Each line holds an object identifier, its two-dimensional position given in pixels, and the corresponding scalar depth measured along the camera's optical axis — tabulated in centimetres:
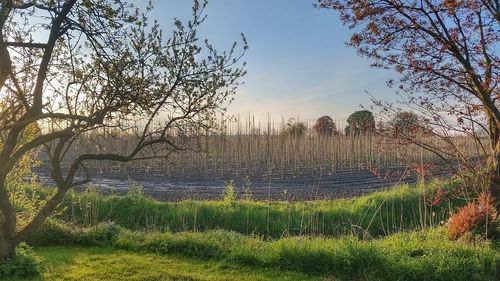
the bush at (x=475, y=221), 669
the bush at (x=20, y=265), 489
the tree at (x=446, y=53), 663
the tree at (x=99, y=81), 450
